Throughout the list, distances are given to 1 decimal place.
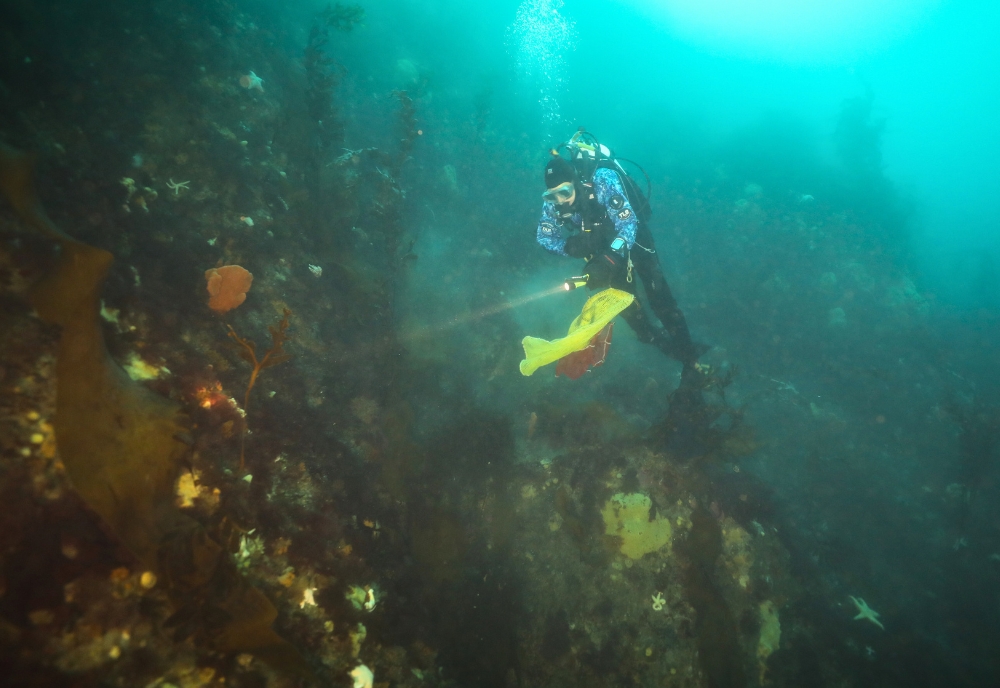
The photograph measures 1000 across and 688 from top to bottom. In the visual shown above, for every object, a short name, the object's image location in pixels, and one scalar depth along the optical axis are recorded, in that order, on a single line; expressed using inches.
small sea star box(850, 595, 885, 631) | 227.9
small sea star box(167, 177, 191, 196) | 182.9
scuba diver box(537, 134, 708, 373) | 212.8
